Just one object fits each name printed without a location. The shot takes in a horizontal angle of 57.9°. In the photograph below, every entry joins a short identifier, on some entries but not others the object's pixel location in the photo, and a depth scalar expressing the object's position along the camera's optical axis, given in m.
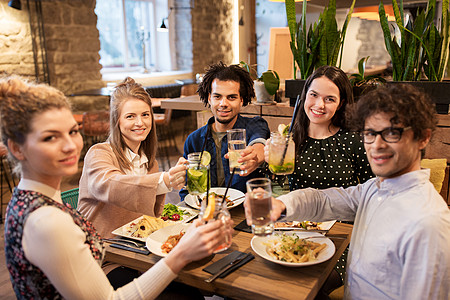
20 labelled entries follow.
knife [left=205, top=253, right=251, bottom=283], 1.32
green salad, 1.81
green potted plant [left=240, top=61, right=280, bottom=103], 3.05
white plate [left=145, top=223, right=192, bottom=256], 1.49
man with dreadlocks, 2.35
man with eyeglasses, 1.15
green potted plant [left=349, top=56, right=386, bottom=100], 2.56
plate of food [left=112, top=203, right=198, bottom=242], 1.64
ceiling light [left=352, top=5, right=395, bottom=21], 6.46
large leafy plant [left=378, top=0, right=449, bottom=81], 2.57
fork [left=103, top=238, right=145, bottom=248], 1.57
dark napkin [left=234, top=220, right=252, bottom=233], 1.69
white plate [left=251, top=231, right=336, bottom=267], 1.35
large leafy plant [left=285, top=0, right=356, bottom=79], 2.75
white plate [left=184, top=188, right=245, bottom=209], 1.95
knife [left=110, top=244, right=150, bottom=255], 1.51
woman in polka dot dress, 2.05
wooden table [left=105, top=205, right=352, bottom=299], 1.25
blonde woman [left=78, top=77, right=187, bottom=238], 1.74
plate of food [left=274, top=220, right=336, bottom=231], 1.68
